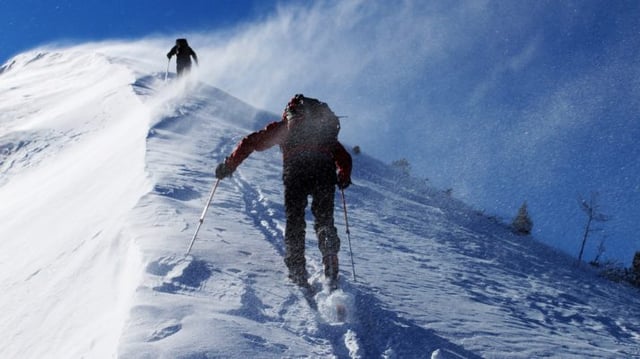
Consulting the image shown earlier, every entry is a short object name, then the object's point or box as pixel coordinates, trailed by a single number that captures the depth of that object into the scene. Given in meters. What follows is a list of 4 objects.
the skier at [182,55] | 21.55
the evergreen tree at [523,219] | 23.13
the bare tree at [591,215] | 30.48
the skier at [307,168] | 5.05
